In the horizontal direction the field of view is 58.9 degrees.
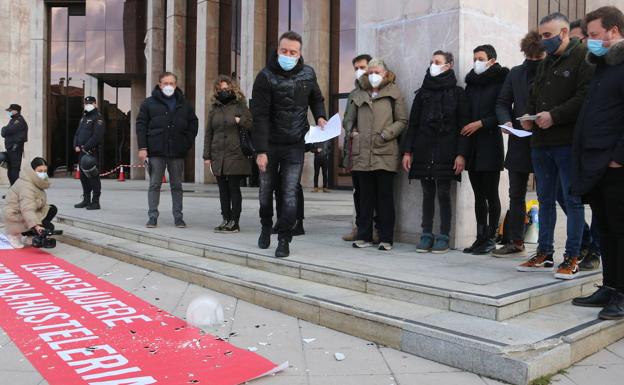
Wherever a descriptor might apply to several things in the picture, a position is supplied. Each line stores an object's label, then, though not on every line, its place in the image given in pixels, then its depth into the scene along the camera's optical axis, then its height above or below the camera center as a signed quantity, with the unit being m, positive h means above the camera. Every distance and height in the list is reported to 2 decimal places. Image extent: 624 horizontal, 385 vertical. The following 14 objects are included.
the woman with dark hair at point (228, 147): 6.78 +0.28
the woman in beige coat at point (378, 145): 5.48 +0.26
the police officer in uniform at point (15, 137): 11.37 +0.61
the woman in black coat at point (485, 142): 5.01 +0.28
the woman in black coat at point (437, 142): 5.13 +0.29
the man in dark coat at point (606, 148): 3.42 +0.17
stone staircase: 2.93 -0.89
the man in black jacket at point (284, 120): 4.98 +0.46
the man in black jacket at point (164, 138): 7.10 +0.40
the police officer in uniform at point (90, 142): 9.49 +0.44
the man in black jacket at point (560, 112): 4.07 +0.46
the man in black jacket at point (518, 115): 4.67 +0.49
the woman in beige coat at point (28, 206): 6.31 -0.46
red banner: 2.88 -1.07
